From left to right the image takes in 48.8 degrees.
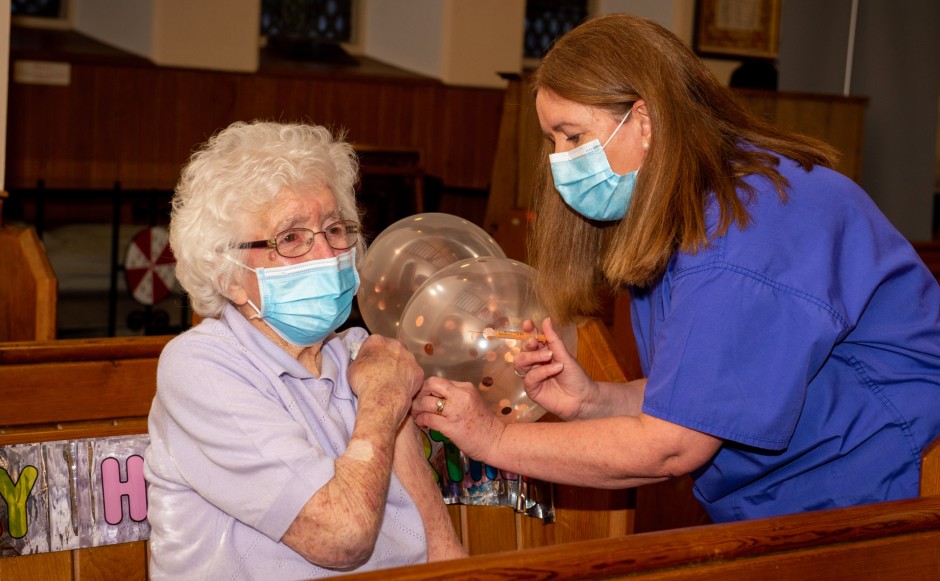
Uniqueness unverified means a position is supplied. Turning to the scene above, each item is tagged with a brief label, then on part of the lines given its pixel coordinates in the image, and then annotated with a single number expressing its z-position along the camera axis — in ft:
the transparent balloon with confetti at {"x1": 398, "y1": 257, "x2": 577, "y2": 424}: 7.14
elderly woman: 5.47
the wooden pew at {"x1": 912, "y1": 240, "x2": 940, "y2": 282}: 16.93
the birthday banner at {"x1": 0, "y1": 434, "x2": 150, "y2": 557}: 6.52
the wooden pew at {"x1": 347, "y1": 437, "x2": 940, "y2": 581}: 4.55
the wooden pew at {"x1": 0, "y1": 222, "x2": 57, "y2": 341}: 11.47
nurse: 5.47
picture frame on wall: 34.81
